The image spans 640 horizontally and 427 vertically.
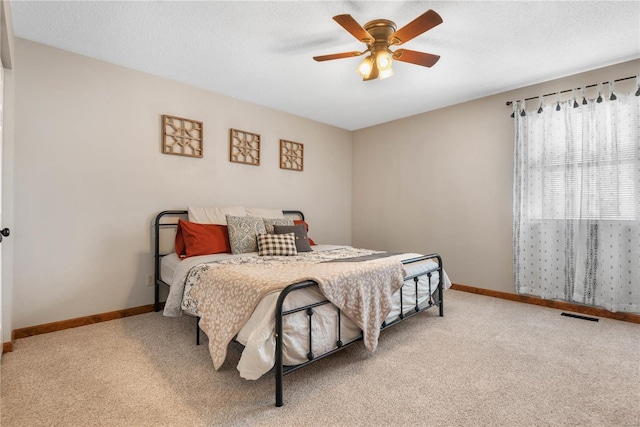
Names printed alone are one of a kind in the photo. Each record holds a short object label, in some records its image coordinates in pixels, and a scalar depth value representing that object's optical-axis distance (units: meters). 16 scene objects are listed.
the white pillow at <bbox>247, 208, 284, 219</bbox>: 3.84
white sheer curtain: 2.92
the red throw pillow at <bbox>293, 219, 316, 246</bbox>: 3.93
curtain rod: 2.96
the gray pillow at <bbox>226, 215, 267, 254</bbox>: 3.16
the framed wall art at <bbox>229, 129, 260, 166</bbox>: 3.88
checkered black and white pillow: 3.06
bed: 1.68
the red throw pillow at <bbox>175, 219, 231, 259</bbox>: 3.01
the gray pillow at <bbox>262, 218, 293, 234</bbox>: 3.51
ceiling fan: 2.01
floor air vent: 2.97
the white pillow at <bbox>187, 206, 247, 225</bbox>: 3.36
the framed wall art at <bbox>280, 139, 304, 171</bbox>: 4.44
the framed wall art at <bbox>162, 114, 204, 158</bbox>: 3.34
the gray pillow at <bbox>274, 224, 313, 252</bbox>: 3.34
